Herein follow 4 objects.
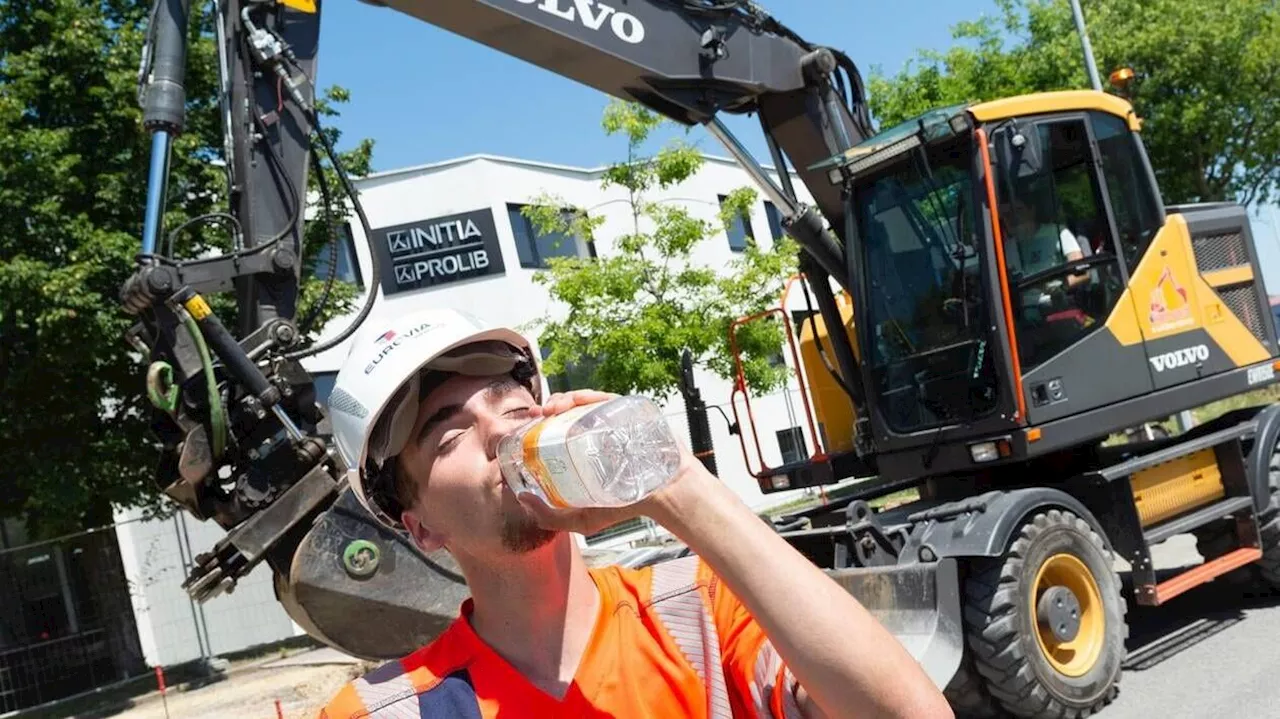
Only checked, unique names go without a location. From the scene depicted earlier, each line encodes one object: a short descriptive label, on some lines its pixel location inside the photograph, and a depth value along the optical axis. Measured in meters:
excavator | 4.57
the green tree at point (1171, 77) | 22.27
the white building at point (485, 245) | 25.84
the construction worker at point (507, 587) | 1.80
